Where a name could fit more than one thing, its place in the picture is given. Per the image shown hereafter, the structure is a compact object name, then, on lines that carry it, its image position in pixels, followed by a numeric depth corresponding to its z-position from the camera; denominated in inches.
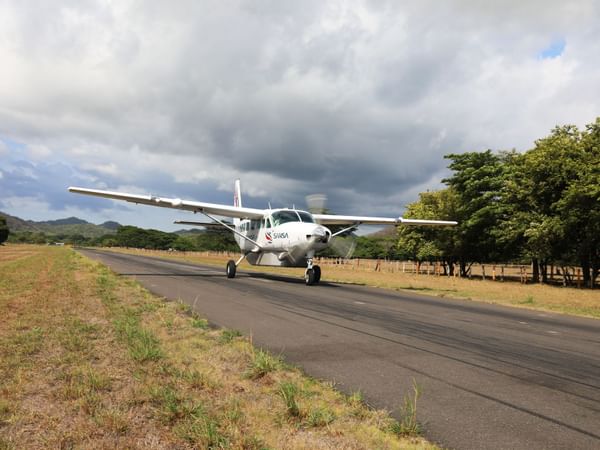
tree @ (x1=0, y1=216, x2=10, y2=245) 4685.0
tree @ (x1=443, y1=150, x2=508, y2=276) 1450.5
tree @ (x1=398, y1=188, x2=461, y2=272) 1641.2
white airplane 751.4
